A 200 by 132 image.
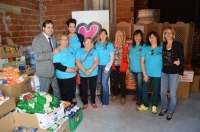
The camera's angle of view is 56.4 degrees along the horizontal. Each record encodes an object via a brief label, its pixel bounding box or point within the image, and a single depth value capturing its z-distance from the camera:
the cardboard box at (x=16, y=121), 2.02
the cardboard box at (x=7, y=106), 2.00
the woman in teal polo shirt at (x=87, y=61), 2.85
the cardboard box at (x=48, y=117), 2.04
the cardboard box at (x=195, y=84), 3.81
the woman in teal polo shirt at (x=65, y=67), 2.62
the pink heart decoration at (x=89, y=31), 3.36
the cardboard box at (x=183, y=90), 3.44
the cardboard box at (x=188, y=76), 3.35
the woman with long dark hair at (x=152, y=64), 2.66
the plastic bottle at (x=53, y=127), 2.06
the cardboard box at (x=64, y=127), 2.16
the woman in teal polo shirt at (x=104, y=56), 2.97
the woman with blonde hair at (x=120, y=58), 3.03
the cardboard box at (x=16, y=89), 2.22
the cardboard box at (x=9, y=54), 2.54
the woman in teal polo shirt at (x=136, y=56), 2.92
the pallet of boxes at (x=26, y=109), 2.04
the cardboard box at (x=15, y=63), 2.63
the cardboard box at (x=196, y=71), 3.95
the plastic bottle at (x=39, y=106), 2.07
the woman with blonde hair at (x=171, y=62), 2.49
